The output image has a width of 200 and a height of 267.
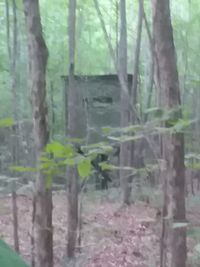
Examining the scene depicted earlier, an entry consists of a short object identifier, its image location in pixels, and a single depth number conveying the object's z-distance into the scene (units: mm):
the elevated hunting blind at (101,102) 15934
